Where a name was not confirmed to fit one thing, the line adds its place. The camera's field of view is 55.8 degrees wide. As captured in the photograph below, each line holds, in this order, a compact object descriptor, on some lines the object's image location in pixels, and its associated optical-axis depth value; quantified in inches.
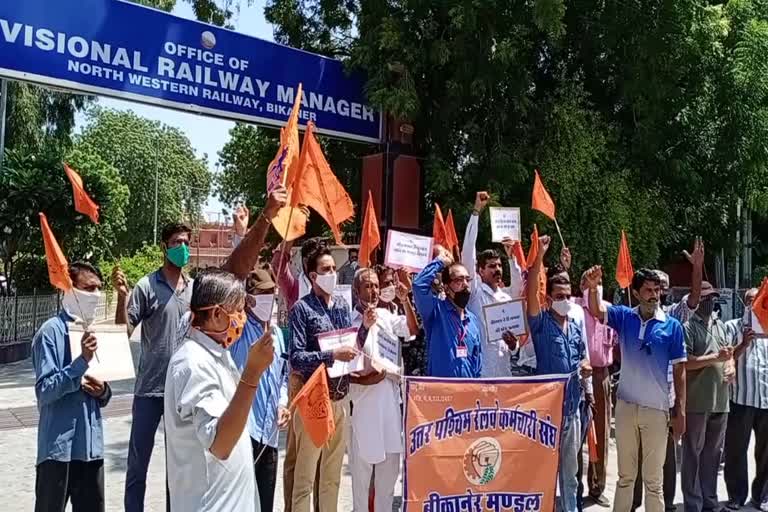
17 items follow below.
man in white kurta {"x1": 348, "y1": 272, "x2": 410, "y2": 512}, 183.6
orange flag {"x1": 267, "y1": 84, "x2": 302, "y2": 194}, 152.2
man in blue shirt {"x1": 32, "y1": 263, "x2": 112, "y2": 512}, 151.6
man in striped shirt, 236.8
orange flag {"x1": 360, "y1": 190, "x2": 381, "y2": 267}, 242.5
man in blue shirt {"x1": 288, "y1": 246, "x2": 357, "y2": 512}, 179.0
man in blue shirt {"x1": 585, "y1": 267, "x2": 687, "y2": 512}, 196.1
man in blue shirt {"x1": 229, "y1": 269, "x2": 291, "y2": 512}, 165.9
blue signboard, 329.1
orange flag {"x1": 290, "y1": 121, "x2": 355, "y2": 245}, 154.4
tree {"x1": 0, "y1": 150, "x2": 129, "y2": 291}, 565.6
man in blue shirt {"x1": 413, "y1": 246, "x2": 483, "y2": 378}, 184.7
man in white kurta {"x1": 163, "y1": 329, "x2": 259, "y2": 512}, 96.0
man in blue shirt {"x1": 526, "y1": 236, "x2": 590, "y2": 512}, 197.3
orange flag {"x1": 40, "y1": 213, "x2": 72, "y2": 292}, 158.2
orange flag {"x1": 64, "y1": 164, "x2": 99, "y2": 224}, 211.8
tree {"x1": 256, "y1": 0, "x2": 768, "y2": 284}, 411.2
